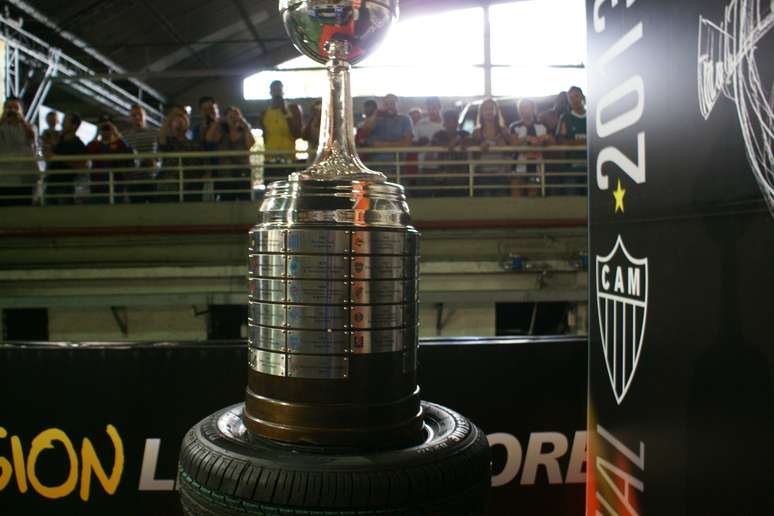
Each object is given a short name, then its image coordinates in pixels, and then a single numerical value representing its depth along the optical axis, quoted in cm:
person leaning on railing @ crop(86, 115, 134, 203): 656
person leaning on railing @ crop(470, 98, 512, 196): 638
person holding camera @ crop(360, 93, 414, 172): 622
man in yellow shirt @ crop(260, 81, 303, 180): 621
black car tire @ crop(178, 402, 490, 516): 98
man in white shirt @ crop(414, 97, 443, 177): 686
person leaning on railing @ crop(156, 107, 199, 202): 655
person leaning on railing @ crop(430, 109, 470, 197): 631
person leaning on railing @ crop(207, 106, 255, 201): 642
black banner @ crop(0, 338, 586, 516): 228
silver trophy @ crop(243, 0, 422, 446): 106
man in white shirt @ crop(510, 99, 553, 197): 636
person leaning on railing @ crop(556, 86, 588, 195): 606
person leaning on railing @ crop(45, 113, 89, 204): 652
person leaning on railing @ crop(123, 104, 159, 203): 691
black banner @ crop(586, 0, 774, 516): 99
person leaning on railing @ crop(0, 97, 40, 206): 615
